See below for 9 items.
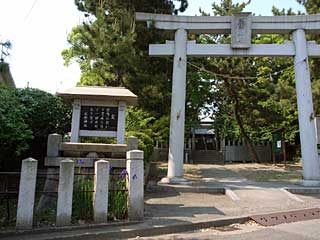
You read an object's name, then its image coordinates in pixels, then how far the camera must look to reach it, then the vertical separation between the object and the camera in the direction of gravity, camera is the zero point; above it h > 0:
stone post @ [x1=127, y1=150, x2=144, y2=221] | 6.13 -0.41
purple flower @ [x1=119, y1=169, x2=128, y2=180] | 6.55 -0.22
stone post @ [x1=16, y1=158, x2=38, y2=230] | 5.38 -0.55
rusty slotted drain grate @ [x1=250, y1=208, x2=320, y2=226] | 6.47 -1.06
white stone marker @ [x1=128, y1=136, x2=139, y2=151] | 7.48 +0.48
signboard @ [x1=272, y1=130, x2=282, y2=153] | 20.92 +1.63
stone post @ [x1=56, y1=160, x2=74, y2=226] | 5.61 -0.54
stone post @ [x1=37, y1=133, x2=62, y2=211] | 6.76 -0.37
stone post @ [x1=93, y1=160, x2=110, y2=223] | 5.87 -0.51
